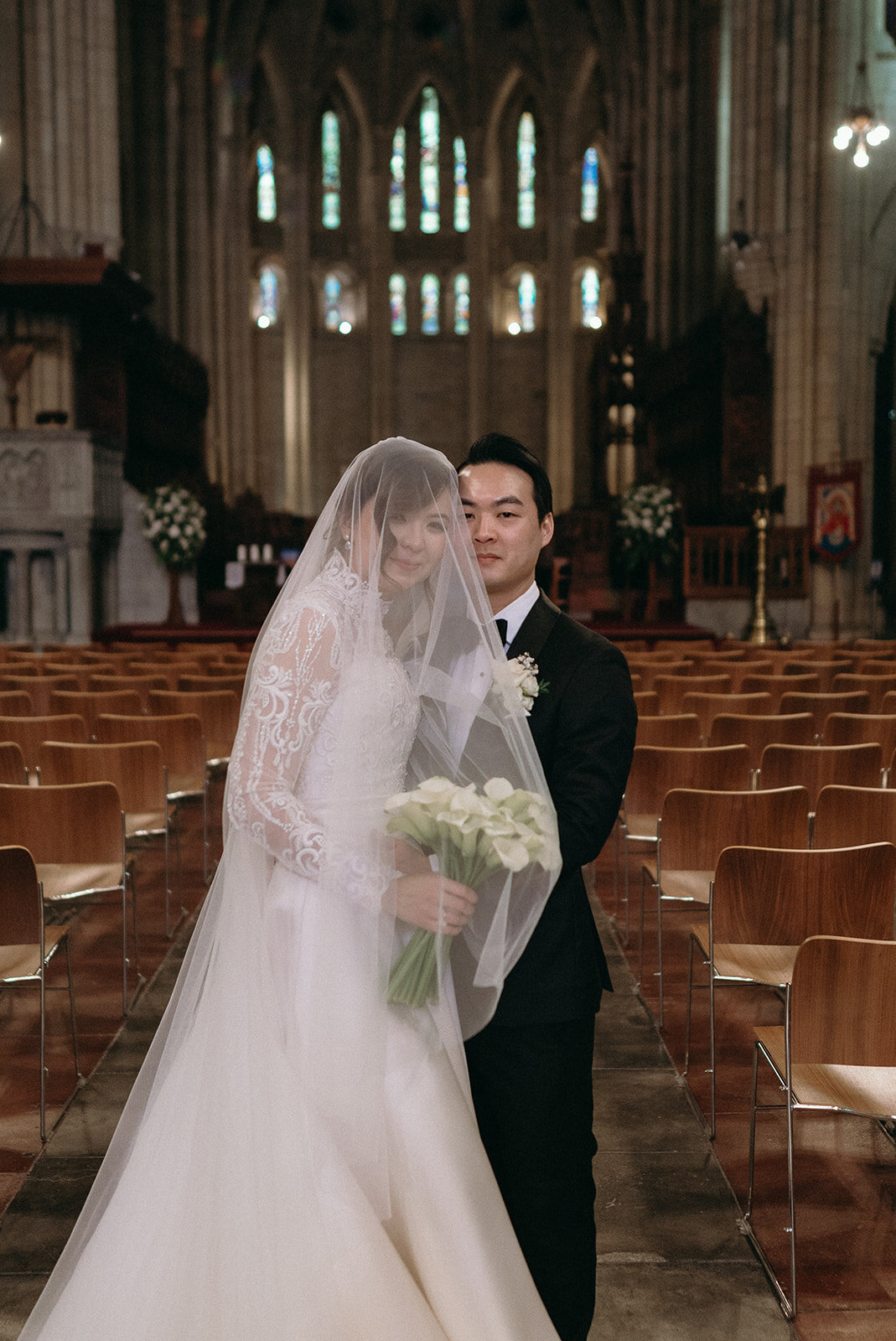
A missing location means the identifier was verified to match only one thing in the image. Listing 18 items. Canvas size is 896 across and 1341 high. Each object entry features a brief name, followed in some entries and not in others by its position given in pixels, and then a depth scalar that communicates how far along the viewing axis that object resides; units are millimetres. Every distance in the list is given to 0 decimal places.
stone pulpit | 13023
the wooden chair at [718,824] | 3590
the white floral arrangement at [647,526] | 14125
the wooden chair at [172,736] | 5059
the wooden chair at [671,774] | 4492
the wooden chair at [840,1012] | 2230
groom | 1905
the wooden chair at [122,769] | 4387
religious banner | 13930
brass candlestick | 11922
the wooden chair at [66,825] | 3656
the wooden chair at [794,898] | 2828
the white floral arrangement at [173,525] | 14016
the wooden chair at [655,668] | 7272
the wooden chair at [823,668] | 7617
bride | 1809
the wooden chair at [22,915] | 2994
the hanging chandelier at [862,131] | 11516
